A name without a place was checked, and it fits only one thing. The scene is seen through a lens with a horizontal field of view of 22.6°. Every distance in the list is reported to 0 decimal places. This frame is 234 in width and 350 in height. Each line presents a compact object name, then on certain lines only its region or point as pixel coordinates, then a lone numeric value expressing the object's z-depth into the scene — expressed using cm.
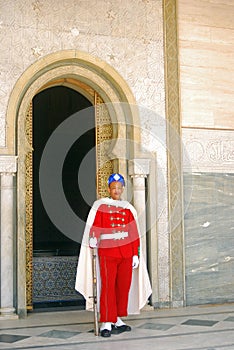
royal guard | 530
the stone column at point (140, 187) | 677
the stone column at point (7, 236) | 614
